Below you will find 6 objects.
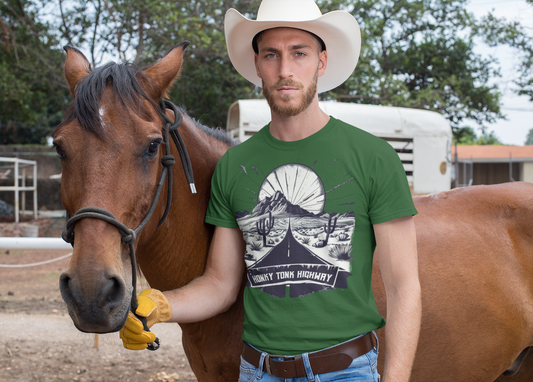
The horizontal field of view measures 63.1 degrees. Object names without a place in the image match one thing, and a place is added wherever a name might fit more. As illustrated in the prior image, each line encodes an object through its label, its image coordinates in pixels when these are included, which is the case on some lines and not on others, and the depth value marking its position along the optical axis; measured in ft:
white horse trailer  26.78
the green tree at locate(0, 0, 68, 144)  33.78
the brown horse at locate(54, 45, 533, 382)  4.53
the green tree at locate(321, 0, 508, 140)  45.24
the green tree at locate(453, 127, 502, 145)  55.36
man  4.84
